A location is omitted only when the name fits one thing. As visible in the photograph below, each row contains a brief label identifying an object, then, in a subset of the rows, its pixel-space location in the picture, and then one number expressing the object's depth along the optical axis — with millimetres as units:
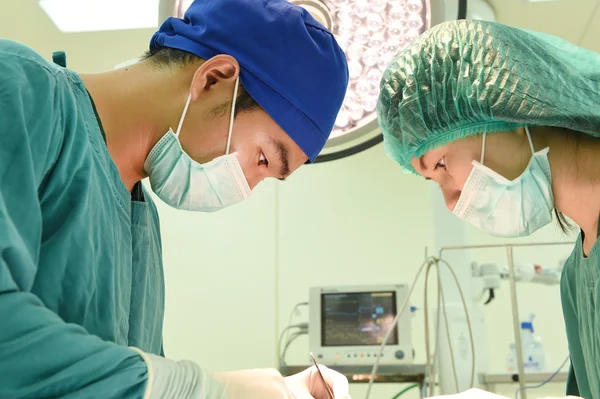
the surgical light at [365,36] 1153
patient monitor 2340
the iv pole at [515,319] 1814
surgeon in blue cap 683
